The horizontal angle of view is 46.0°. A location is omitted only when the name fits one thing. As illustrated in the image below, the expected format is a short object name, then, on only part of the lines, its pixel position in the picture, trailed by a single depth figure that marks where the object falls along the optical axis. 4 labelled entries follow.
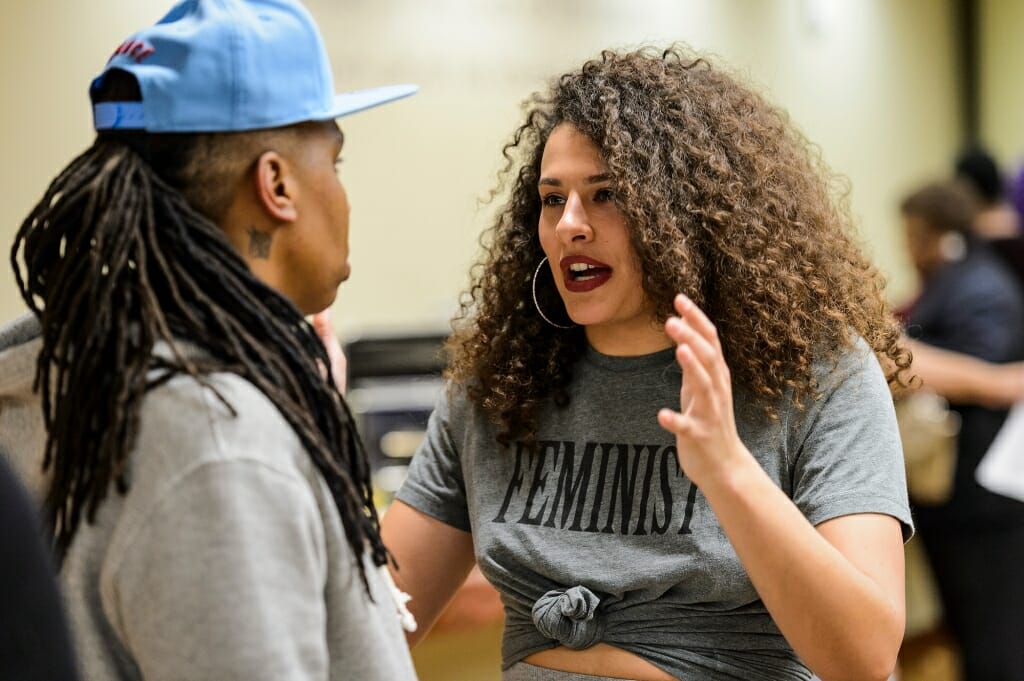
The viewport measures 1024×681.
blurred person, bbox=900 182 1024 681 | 3.69
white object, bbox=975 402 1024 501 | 3.45
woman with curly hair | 1.40
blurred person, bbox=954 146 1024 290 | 4.13
